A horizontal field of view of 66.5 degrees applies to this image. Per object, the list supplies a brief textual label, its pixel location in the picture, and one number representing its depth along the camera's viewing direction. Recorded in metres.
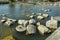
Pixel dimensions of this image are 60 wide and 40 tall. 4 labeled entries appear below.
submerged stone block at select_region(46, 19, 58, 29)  7.12
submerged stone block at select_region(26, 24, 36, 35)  6.39
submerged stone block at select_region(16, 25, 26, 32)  6.63
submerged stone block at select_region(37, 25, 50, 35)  6.46
